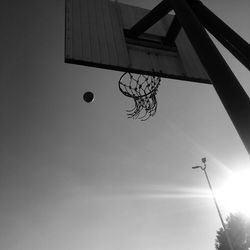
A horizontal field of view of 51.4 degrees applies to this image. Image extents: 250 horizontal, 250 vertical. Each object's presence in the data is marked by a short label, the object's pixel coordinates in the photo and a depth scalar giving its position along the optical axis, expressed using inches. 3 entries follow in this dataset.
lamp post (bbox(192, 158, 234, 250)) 743.7
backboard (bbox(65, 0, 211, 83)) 183.6
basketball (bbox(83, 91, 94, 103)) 274.3
